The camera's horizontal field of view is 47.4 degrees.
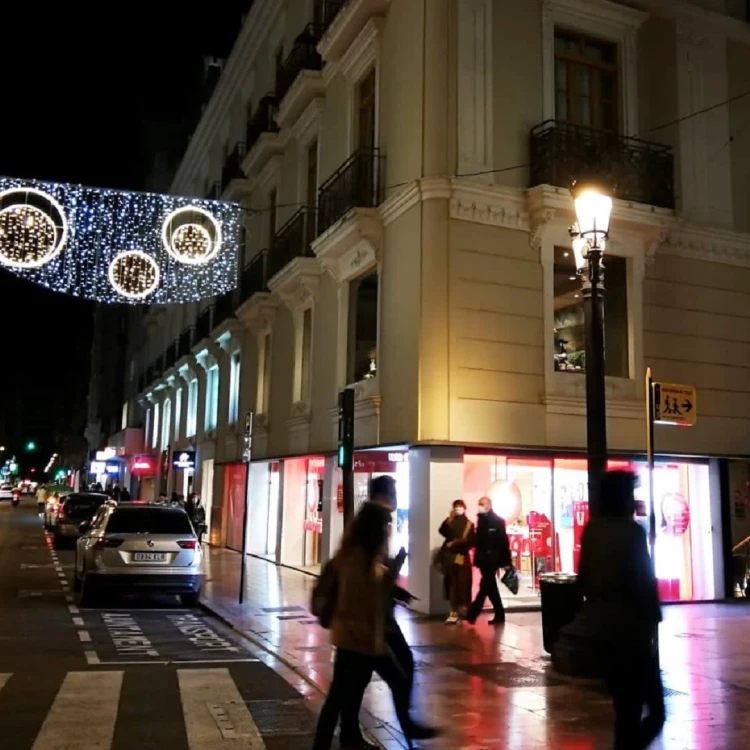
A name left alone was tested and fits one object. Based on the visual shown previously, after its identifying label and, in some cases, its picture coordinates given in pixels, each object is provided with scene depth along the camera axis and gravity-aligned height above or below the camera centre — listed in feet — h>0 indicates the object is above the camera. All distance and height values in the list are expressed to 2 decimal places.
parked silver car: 42.39 -3.11
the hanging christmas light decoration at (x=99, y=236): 38.93 +14.39
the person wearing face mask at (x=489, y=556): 39.70 -2.57
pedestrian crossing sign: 33.68 +3.94
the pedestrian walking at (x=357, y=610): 17.88 -2.33
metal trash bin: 30.68 -3.66
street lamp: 28.40 +7.05
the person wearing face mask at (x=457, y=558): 40.01 -2.70
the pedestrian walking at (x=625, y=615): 15.34 -2.03
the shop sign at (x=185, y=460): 85.10 +3.62
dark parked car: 81.51 -1.87
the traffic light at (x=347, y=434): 35.91 +2.76
